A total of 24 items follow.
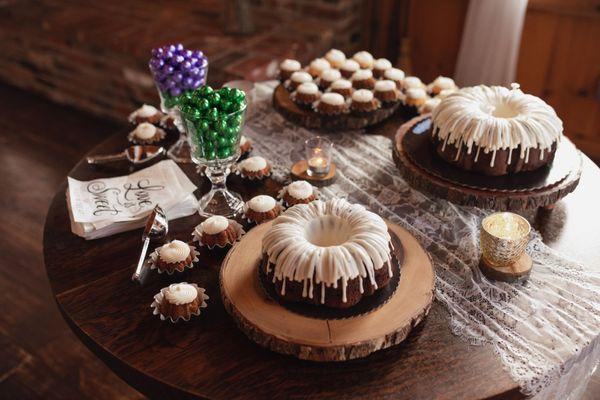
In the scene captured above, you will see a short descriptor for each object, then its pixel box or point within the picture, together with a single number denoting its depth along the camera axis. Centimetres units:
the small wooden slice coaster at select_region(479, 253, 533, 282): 117
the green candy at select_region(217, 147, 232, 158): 133
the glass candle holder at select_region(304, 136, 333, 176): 151
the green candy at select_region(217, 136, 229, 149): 130
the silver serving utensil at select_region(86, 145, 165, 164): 162
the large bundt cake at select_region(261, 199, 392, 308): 101
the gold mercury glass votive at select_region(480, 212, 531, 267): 116
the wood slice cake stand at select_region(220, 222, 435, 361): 98
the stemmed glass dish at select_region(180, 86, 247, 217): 127
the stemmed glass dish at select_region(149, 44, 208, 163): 154
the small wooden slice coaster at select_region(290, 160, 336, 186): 150
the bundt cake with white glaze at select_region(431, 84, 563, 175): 128
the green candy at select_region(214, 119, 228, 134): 126
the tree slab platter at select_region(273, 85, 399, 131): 168
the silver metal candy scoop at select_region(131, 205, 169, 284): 128
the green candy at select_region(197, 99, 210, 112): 128
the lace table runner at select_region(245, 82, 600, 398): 103
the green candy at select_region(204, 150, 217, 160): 132
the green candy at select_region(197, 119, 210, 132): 126
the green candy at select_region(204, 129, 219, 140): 128
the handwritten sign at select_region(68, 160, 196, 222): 138
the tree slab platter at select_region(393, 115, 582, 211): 126
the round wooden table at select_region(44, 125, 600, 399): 97
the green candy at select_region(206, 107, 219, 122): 125
